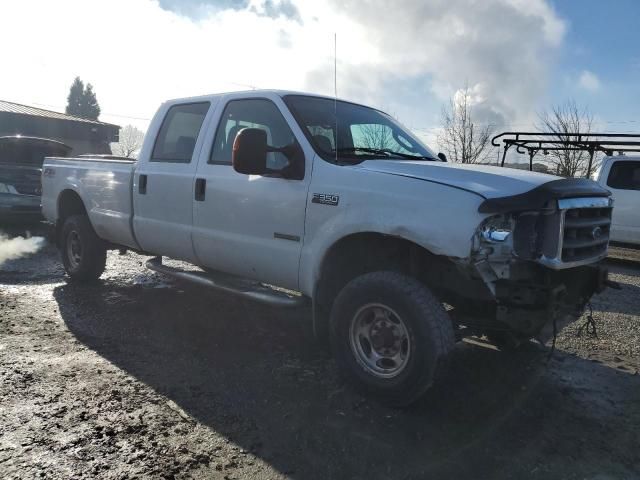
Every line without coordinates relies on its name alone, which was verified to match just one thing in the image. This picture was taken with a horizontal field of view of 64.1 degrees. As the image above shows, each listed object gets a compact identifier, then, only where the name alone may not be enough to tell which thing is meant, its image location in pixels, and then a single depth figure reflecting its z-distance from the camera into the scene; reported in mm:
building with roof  27812
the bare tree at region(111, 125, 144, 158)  64188
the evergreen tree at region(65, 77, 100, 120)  67000
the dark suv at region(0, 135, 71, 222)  8680
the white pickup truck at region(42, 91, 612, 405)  2891
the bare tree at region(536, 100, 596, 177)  19625
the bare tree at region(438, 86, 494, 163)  23078
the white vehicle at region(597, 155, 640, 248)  9570
